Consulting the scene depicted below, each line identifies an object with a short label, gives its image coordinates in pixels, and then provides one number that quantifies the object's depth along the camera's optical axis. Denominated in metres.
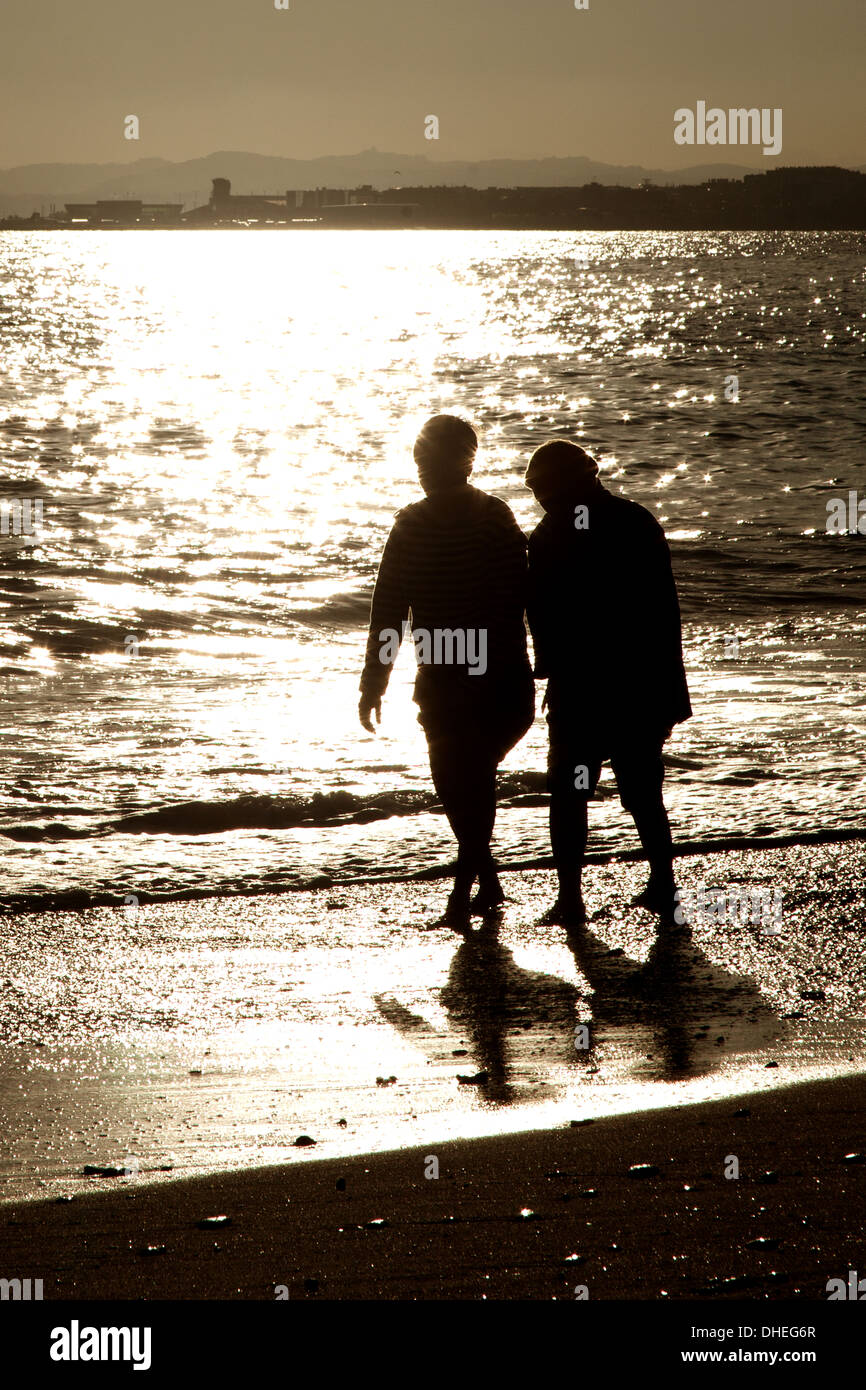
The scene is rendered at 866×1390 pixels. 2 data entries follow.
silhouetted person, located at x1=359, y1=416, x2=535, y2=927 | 9.95
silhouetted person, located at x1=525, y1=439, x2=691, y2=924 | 9.69
